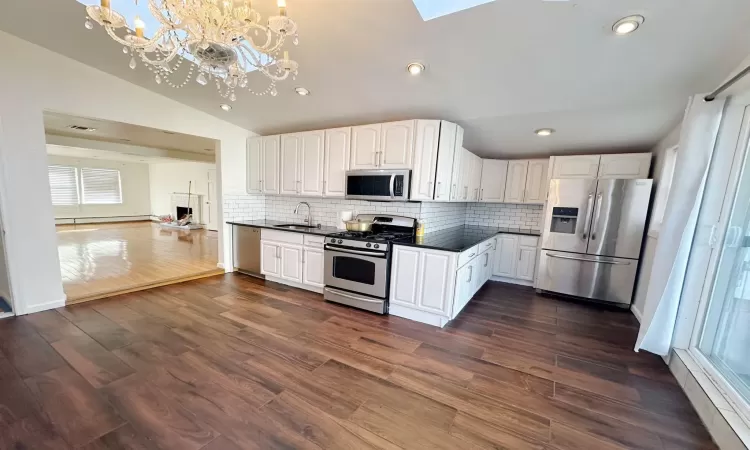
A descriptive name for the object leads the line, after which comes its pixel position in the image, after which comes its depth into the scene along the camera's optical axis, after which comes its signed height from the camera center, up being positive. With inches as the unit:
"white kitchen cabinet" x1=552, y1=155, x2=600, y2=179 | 152.2 +24.6
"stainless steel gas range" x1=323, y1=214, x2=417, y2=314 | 126.4 -32.0
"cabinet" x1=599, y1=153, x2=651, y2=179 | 142.4 +25.1
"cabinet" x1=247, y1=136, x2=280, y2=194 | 176.9 +17.6
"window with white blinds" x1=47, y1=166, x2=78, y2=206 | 352.8 -5.6
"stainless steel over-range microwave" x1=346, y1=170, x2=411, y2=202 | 132.4 +7.0
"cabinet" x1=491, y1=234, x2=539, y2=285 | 172.4 -32.1
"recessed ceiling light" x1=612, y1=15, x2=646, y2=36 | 69.2 +47.7
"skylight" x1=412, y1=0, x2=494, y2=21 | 74.3 +53.0
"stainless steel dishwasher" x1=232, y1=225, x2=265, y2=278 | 171.8 -36.4
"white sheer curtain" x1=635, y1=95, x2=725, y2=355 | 86.1 -2.1
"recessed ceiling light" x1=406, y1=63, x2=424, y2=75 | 97.8 +46.9
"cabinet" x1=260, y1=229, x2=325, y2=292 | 149.5 -36.0
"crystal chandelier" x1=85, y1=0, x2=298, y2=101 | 61.7 +36.8
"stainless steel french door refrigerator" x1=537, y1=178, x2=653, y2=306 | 139.1 -13.3
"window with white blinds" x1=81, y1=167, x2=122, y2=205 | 372.7 -5.1
